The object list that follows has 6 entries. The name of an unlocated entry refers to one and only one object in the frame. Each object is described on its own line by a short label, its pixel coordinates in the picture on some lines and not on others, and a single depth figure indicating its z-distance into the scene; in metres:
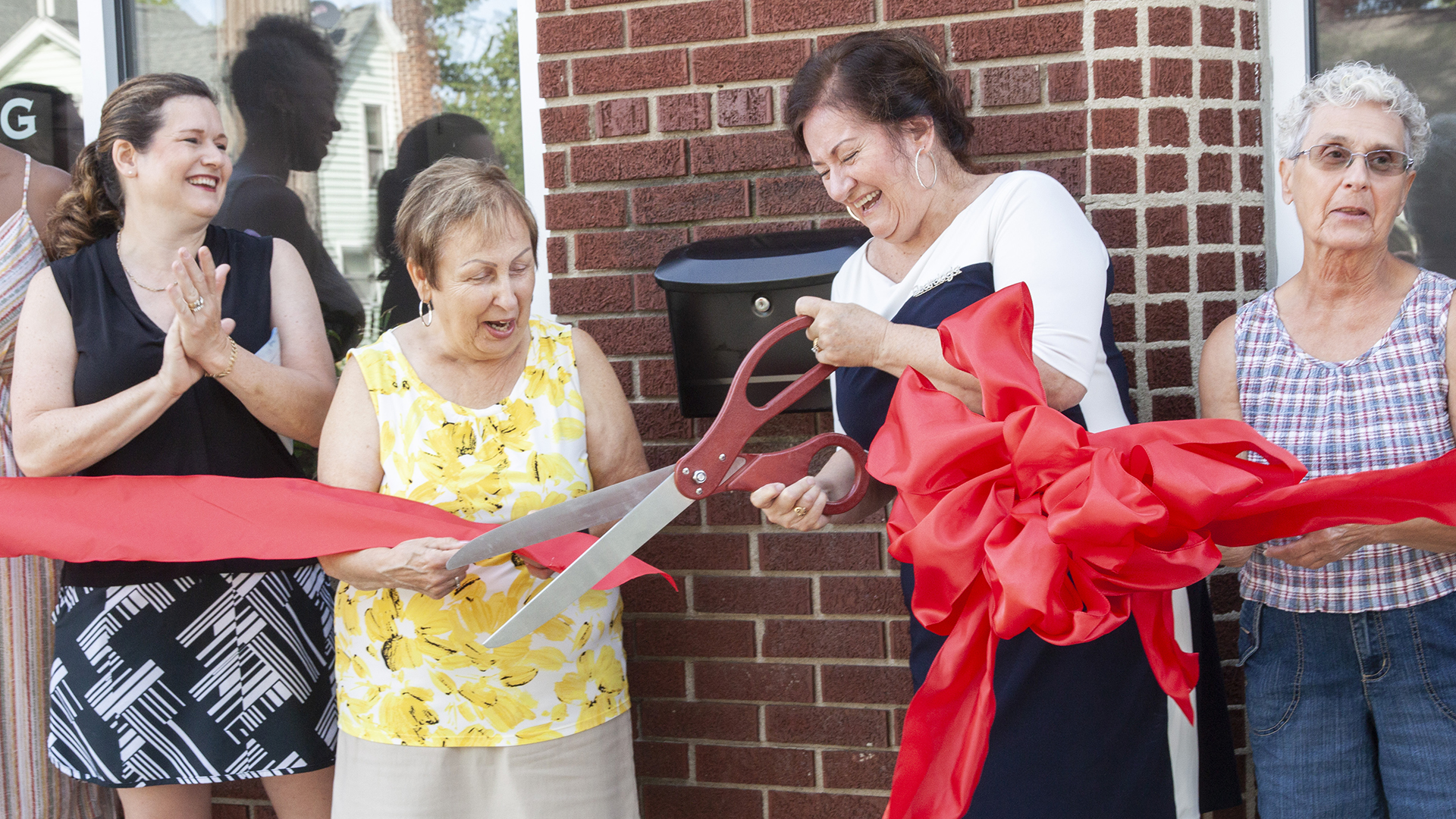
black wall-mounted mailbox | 2.51
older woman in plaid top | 2.07
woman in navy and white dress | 1.95
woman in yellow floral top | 2.28
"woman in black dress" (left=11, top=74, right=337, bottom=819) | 2.51
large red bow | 1.60
